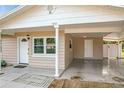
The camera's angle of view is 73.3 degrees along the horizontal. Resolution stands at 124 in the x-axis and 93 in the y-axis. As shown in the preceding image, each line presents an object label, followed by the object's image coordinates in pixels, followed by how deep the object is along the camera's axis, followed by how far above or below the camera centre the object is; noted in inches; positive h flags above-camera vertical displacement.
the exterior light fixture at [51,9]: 171.4 +80.6
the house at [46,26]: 151.5 +45.3
